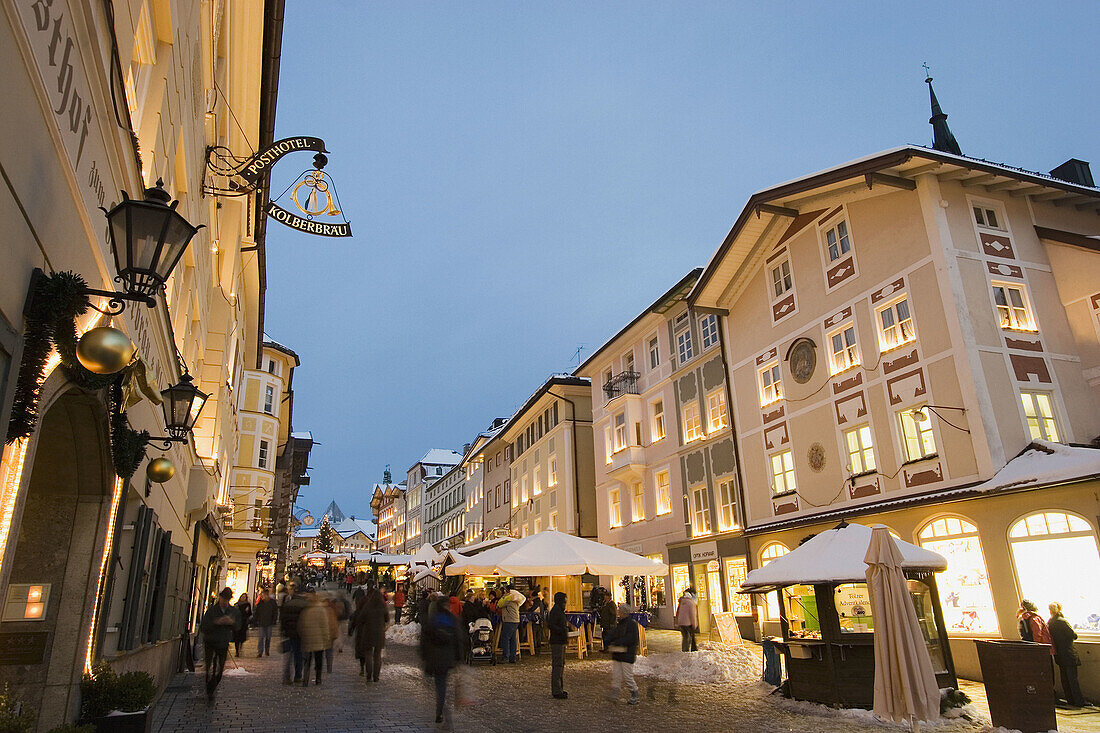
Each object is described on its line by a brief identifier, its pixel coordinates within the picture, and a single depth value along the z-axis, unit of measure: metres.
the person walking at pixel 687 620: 17.81
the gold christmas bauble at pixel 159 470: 7.72
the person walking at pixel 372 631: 13.27
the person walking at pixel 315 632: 13.05
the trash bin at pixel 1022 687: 9.09
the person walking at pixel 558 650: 11.86
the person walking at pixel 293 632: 13.41
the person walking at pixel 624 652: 11.42
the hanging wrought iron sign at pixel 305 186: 8.85
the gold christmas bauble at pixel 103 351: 3.84
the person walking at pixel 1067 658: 11.45
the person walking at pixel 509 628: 17.42
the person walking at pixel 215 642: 11.25
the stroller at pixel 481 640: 17.92
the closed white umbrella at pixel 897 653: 8.94
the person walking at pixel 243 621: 17.25
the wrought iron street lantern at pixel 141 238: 4.20
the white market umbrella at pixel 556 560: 16.36
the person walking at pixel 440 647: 9.30
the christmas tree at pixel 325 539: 87.38
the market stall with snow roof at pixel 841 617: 10.80
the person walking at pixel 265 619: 19.71
